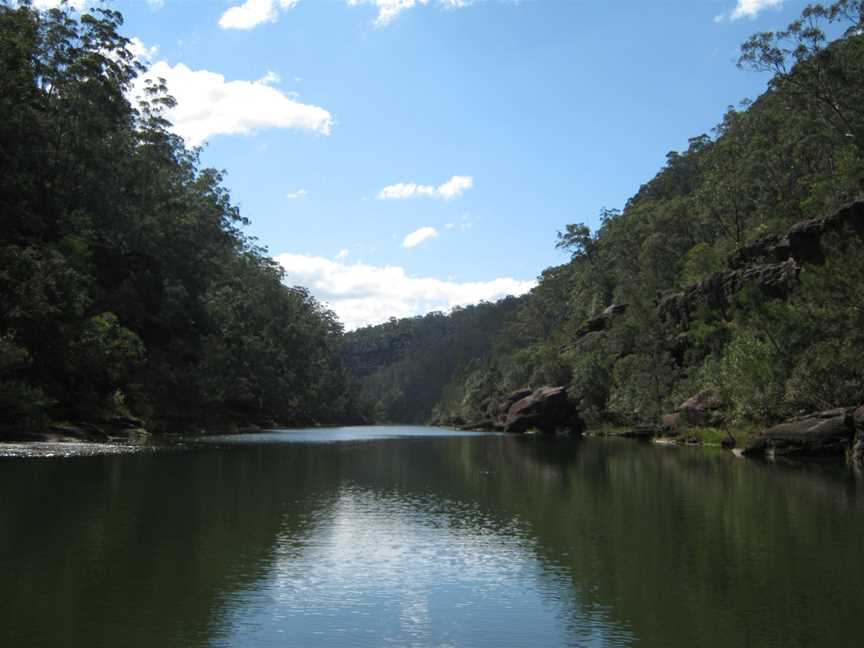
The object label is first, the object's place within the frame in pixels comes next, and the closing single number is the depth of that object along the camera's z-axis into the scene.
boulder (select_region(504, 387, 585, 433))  83.12
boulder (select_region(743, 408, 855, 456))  35.75
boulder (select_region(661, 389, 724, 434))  51.31
